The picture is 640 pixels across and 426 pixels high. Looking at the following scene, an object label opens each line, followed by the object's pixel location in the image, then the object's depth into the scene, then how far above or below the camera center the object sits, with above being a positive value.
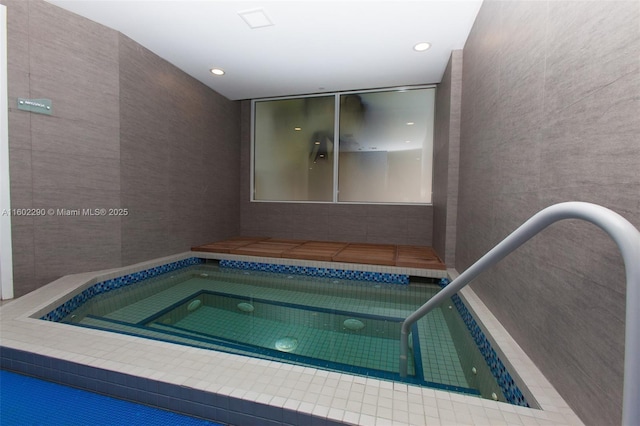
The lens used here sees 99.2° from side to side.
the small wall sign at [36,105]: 2.46 +0.85
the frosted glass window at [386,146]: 4.76 +1.02
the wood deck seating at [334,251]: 3.63 -0.76
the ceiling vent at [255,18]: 2.73 +1.89
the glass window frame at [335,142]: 4.77 +1.17
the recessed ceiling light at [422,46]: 3.25 +1.91
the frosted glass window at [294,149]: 5.28 +1.05
